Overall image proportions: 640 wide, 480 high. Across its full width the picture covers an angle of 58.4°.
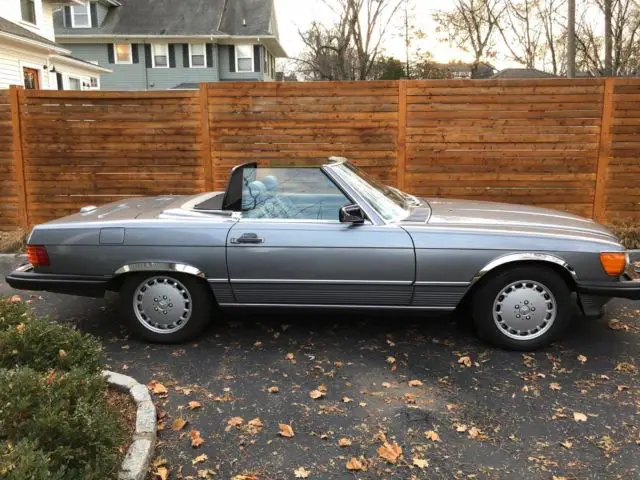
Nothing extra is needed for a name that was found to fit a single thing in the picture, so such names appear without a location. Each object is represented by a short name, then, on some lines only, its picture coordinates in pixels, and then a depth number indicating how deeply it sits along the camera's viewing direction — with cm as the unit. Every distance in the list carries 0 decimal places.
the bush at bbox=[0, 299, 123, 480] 232
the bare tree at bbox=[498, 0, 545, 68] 2977
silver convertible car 426
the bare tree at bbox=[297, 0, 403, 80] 3161
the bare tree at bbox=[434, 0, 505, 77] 3220
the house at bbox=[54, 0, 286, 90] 3183
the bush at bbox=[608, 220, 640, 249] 742
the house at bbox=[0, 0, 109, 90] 1625
